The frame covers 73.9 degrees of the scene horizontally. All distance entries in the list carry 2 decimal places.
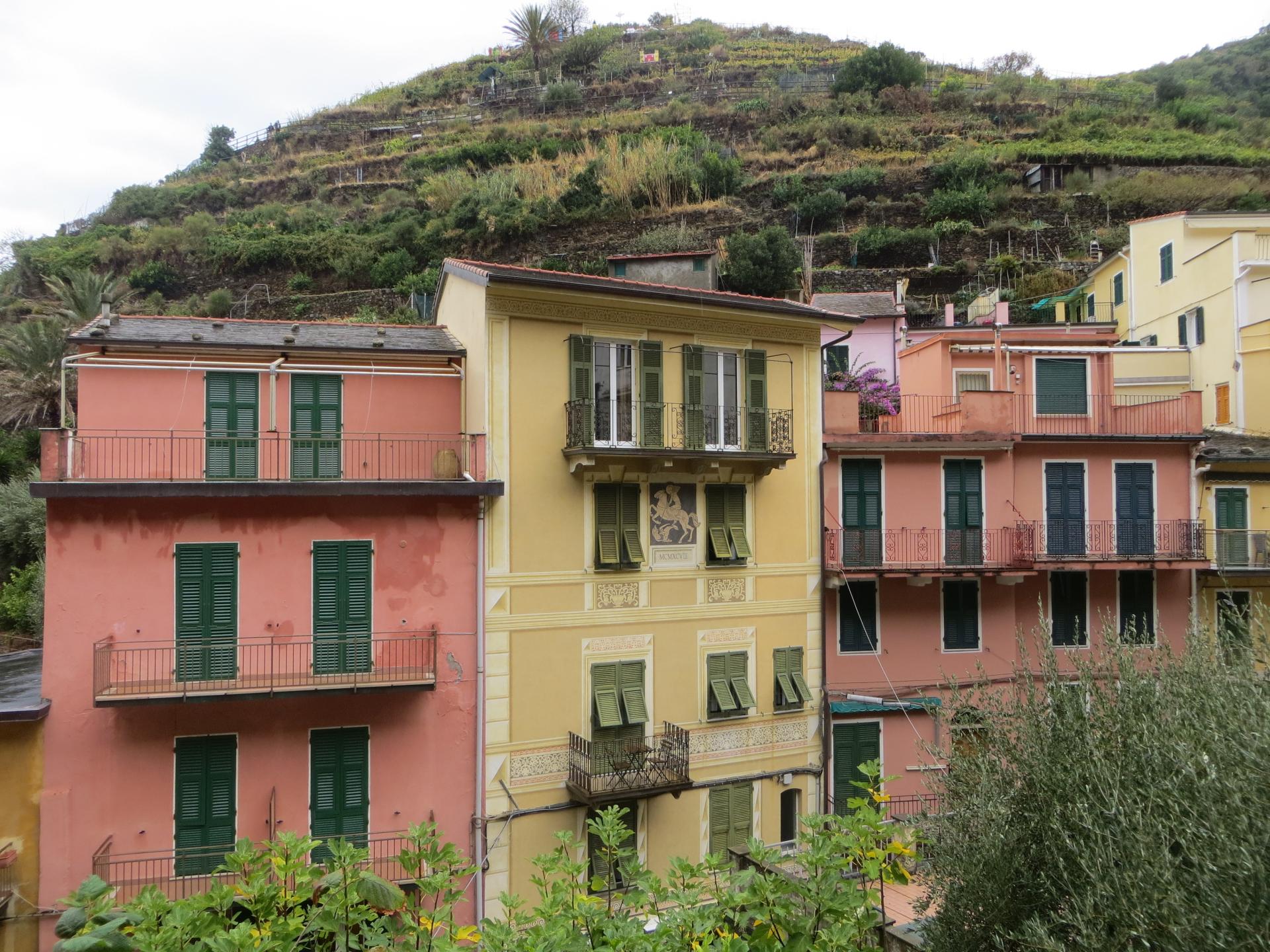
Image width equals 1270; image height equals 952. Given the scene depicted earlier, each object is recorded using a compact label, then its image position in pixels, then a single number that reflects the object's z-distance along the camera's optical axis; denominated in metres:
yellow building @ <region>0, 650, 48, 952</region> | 12.19
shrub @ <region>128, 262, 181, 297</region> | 43.66
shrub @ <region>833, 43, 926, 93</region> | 68.00
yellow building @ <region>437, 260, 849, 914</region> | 14.85
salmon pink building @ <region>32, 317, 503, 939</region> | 12.83
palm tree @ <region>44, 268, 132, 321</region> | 32.22
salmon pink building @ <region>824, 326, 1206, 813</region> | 17.84
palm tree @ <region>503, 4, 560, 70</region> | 83.00
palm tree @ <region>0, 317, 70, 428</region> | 27.66
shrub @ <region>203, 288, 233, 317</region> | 40.16
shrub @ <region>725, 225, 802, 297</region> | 36.09
